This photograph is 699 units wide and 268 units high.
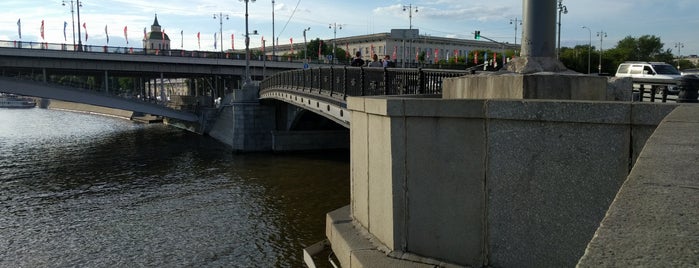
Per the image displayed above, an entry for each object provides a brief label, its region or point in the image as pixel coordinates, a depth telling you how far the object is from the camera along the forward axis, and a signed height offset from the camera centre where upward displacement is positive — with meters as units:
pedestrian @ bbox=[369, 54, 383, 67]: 18.25 +0.71
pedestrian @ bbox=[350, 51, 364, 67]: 18.24 +0.79
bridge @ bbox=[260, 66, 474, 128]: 12.10 +0.00
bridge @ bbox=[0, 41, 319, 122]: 38.88 +1.57
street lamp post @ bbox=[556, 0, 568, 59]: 48.97 +6.72
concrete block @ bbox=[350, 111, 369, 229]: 8.52 -1.32
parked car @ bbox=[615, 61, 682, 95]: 21.48 +0.56
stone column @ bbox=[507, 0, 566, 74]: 7.25 +0.60
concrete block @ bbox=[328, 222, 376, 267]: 8.01 -2.36
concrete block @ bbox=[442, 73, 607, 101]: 7.00 -0.02
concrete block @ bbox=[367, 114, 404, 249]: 7.45 -1.35
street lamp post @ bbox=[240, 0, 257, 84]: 40.33 +3.73
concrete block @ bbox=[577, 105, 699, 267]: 1.85 -0.53
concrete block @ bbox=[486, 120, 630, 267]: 5.83 -1.12
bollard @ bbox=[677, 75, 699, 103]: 8.67 -0.08
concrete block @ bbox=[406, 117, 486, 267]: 6.79 -1.32
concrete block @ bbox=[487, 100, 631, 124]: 5.65 -0.29
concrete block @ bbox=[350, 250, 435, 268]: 7.15 -2.35
